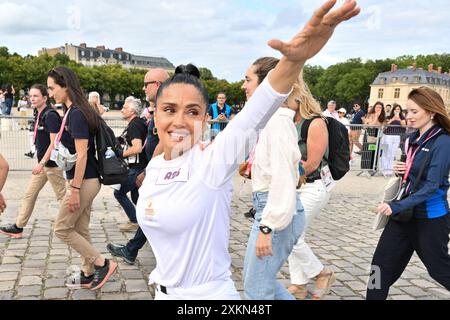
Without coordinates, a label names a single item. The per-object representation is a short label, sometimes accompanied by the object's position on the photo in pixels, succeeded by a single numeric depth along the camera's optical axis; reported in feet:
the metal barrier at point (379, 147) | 39.65
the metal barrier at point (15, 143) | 36.29
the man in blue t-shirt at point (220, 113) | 36.43
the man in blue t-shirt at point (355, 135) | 42.19
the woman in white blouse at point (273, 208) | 8.46
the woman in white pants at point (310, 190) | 11.89
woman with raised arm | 5.76
